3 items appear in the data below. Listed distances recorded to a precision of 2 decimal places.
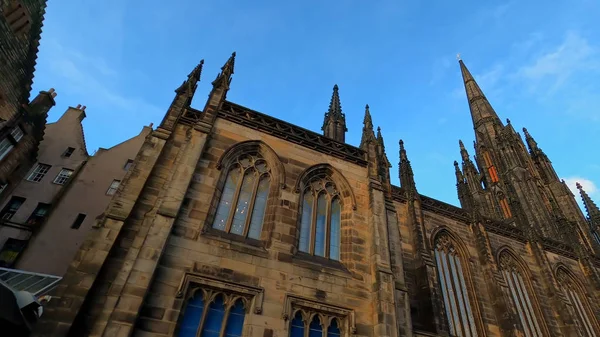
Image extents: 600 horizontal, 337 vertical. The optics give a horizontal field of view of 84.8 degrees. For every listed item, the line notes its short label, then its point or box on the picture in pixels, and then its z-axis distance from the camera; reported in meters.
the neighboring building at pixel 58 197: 14.68
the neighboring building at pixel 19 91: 14.24
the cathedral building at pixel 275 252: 6.64
